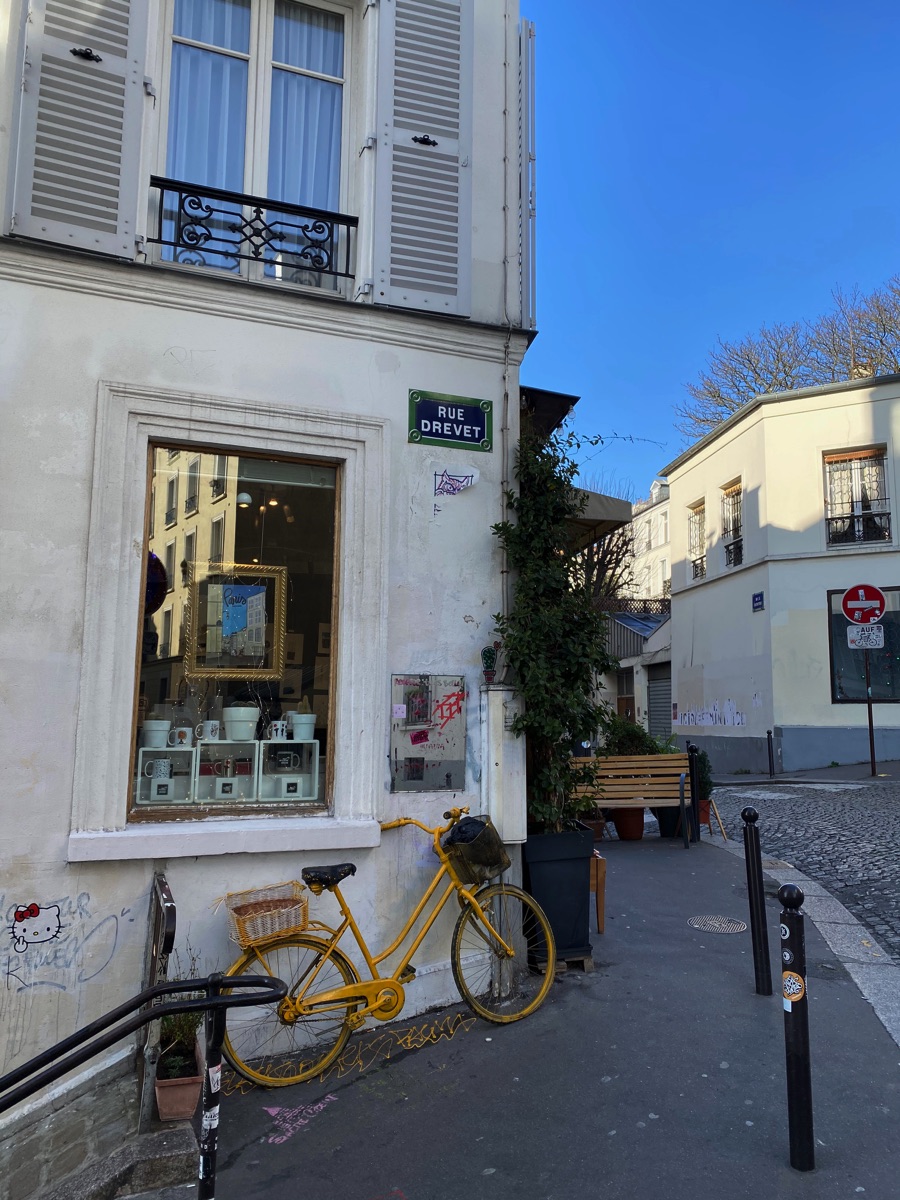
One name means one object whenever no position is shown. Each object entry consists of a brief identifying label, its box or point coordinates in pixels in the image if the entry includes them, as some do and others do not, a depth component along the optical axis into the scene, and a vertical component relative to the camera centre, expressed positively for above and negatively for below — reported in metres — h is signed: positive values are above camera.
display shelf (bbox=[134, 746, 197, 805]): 4.92 -0.45
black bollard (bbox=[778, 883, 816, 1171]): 3.35 -1.30
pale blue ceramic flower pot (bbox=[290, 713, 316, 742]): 5.34 -0.14
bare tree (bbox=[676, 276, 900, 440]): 24.52 +10.24
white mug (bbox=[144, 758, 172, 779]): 4.96 -0.39
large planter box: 5.54 -1.12
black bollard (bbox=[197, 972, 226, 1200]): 2.72 -1.32
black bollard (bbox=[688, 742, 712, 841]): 9.67 -0.96
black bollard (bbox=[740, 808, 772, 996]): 5.20 -1.20
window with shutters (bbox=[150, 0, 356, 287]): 5.43 +3.66
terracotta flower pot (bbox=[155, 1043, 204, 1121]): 3.71 -1.69
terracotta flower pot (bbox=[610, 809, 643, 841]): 10.03 -1.35
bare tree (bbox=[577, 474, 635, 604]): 20.84 +3.55
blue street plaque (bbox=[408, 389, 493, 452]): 5.50 +1.81
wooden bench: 9.61 -0.83
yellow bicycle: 4.47 -1.50
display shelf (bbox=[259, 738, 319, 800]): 5.24 -0.42
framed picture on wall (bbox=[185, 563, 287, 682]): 5.26 +0.49
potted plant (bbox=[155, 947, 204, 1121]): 3.72 -1.63
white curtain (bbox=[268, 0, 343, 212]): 5.77 +3.99
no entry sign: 14.18 +1.69
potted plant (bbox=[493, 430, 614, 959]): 5.39 +0.23
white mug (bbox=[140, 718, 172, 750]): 4.98 -0.19
